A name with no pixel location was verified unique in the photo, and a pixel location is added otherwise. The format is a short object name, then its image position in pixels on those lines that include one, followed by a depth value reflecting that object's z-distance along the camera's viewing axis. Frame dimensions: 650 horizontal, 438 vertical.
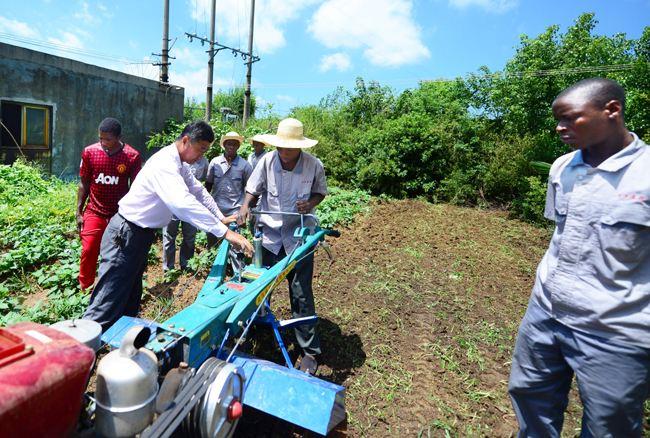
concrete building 9.41
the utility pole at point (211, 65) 15.82
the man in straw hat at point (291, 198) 3.26
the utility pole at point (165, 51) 14.05
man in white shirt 2.83
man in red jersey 4.13
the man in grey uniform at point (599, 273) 1.74
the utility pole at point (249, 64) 19.69
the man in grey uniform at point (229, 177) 5.58
